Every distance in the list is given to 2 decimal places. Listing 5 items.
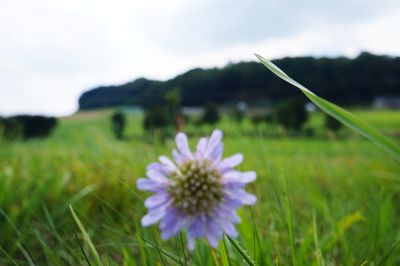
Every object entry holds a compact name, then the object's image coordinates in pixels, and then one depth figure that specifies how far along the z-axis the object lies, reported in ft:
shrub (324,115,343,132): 75.38
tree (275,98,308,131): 111.22
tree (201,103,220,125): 99.02
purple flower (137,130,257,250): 0.27
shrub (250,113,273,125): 107.08
